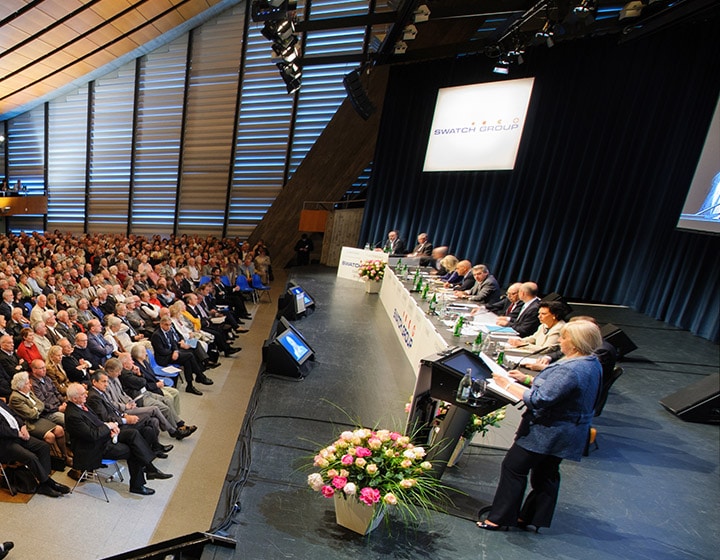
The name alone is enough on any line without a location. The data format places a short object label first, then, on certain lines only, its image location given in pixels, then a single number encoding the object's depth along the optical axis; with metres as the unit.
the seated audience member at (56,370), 4.56
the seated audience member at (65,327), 5.53
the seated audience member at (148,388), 4.64
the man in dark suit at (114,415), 3.92
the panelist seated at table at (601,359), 3.62
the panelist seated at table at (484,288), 5.95
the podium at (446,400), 2.57
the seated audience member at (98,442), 3.69
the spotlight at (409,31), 7.50
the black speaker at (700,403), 4.50
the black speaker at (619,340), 5.24
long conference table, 3.62
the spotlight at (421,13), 6.75
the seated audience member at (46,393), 4.09
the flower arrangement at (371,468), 2.32
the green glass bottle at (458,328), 4.34
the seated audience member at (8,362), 4.34
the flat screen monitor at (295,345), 4.75
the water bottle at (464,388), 2.54
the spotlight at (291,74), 9.36
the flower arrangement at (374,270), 8.84
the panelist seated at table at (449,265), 7.24
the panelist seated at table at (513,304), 5.21
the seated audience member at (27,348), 4.71
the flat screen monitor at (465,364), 2.67
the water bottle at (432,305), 5.20
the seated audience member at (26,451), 3.60
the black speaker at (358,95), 9.77
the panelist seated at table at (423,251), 9.36
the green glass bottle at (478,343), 4.00
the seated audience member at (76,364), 4.71
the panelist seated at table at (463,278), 6.73
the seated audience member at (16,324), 5.44
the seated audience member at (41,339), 4.95
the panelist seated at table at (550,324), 3.84
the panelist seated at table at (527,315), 4.75
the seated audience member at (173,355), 5.72
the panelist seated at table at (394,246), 9.48
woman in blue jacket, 2.37
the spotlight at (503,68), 8.07
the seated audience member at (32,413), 3.85
